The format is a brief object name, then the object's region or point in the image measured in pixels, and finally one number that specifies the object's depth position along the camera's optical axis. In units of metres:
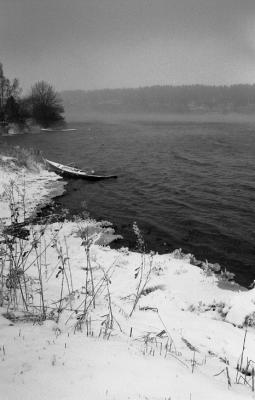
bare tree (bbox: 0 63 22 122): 62.64
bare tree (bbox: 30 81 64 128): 62.56
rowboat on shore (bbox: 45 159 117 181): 20.36
